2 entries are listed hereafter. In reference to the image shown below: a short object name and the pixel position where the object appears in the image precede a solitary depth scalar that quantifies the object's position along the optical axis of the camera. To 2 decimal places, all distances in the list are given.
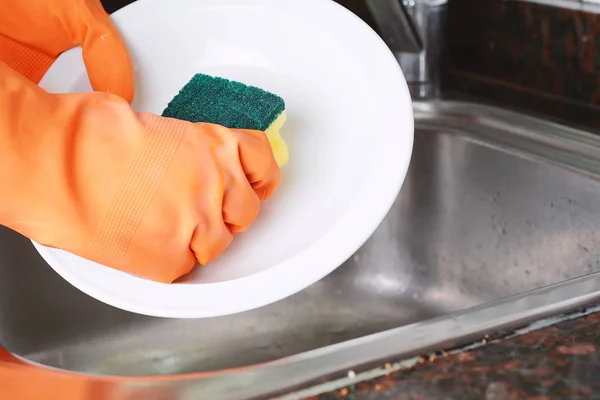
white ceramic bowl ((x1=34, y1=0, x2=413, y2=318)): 0.49
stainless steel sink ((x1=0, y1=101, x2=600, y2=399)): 0.71
